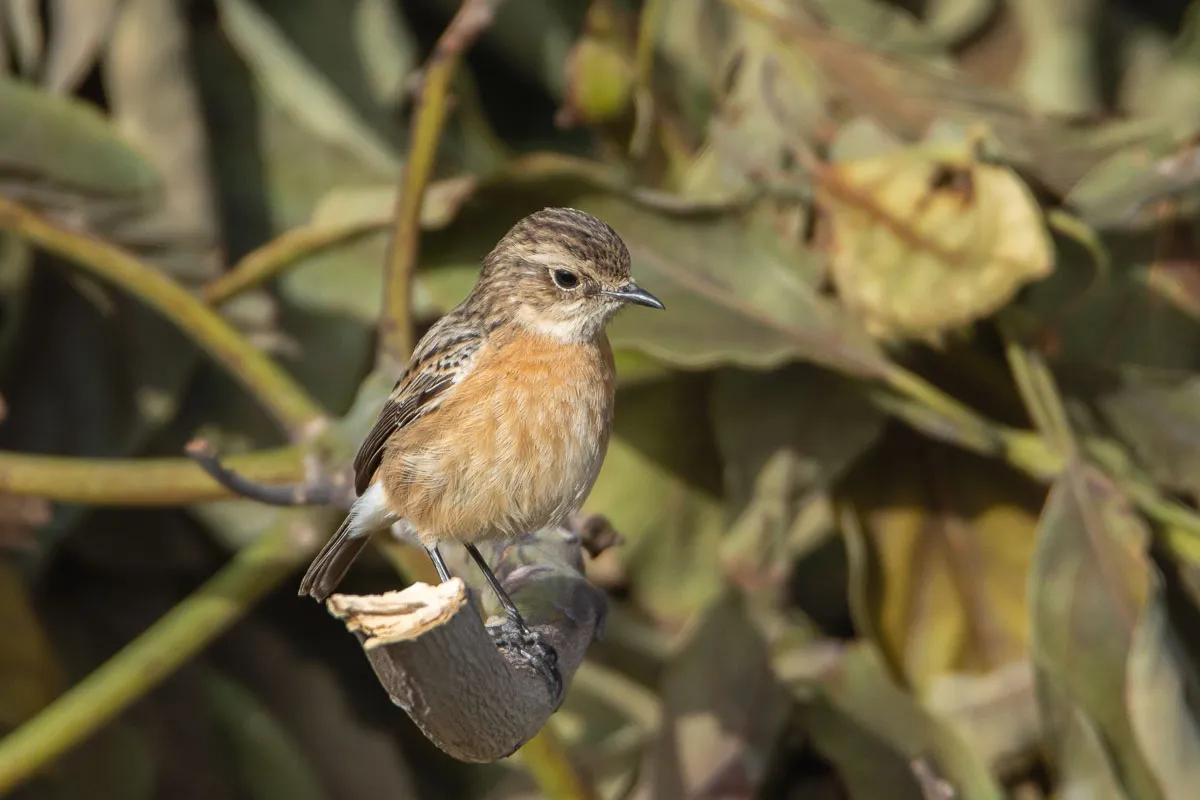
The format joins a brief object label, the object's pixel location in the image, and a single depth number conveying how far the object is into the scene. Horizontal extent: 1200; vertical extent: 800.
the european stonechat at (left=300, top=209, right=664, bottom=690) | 6.62
